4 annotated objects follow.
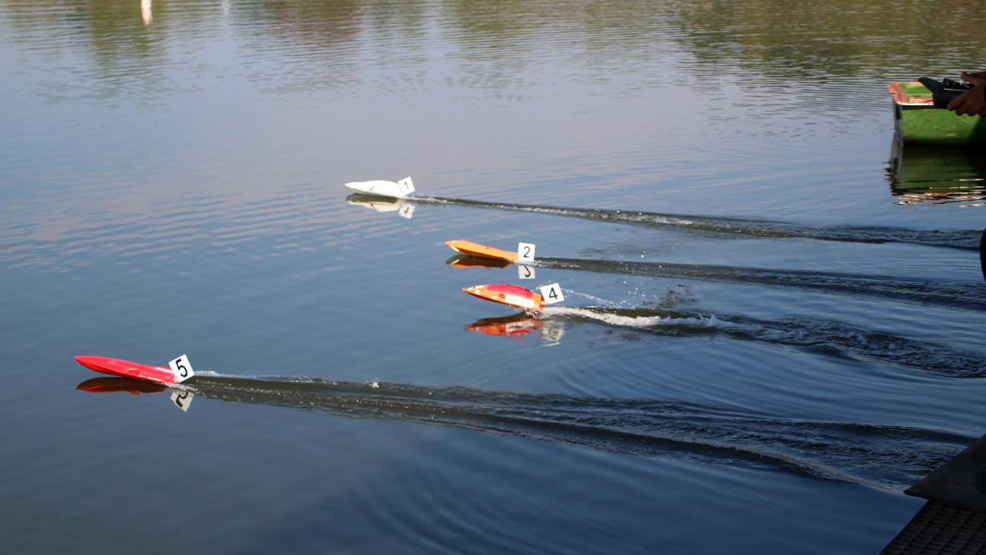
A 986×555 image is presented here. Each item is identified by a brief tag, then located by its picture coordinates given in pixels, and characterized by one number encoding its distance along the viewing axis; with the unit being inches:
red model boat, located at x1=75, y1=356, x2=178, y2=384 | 521.0
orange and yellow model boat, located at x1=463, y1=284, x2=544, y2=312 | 589.0
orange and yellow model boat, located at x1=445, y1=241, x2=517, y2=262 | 683.4
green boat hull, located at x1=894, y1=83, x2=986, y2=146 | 914.7
